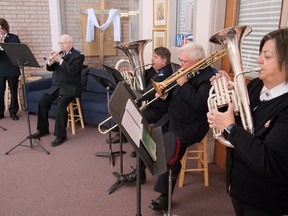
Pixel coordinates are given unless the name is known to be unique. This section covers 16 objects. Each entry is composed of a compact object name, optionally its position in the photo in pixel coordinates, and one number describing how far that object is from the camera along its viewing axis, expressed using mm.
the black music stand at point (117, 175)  2678
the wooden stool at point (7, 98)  5473
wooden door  2709
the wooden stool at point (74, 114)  4320
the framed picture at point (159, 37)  3940
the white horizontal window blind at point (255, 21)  2283
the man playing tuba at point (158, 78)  2992
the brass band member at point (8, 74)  4604
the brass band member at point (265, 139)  1203
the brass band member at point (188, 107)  2296
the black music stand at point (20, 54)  3350
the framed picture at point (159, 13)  3873
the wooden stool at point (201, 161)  2789
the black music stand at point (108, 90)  2977
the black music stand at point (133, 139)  1112
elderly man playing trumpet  3865
